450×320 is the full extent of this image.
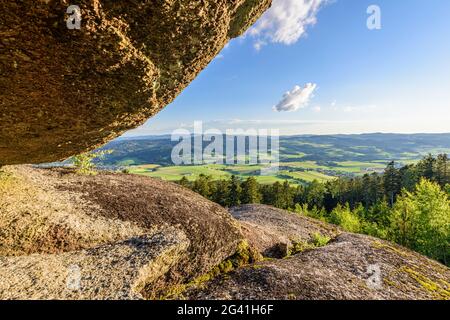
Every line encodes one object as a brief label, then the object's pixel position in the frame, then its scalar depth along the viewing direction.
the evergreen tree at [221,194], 78.50
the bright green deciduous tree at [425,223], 37.50
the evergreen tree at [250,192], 77.44
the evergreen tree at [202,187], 77.94
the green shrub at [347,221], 49.00
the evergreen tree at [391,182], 91.38
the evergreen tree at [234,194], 78.25
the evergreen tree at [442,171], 82.65
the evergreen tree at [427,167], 88.62
